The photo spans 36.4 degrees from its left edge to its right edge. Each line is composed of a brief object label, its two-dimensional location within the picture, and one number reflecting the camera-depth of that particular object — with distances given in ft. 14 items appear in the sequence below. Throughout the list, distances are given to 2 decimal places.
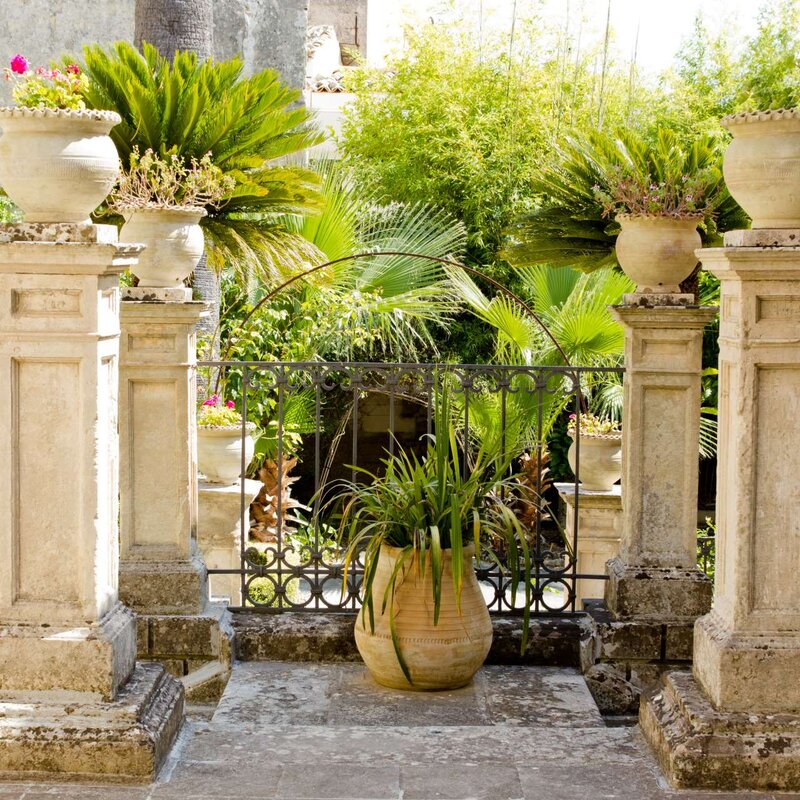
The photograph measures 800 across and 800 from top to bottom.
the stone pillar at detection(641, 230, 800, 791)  12.46
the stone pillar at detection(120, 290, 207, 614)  17.02
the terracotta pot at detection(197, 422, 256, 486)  23.82
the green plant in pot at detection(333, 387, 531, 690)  15.60
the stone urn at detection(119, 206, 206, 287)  17.11
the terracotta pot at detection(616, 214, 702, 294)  17.11
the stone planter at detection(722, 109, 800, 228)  12.32
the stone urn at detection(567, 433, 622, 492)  23.00
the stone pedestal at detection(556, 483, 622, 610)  24.31
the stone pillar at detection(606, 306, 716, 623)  17.13
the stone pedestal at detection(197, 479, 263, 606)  24.98
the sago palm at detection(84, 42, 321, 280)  22.71
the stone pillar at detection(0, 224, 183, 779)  12.47
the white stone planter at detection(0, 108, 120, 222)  12.34
